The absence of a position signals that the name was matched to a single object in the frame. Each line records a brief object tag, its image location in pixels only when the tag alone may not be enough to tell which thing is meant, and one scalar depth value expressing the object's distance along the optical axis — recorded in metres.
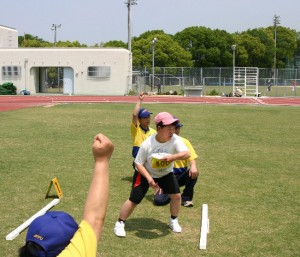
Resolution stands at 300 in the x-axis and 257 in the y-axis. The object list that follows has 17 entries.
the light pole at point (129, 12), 47.21
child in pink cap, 5.52
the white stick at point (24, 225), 5.53
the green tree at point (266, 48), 98.25
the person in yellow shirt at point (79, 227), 1.93
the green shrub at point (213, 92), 43.50
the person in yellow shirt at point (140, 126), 7.41
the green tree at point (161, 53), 80.75
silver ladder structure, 41.77
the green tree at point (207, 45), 90.94
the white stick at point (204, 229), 5.35
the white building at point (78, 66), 41.25
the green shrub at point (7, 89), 40.31
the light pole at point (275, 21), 111.82
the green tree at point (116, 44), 95.25
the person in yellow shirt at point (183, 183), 7.09
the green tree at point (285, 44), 104.94
